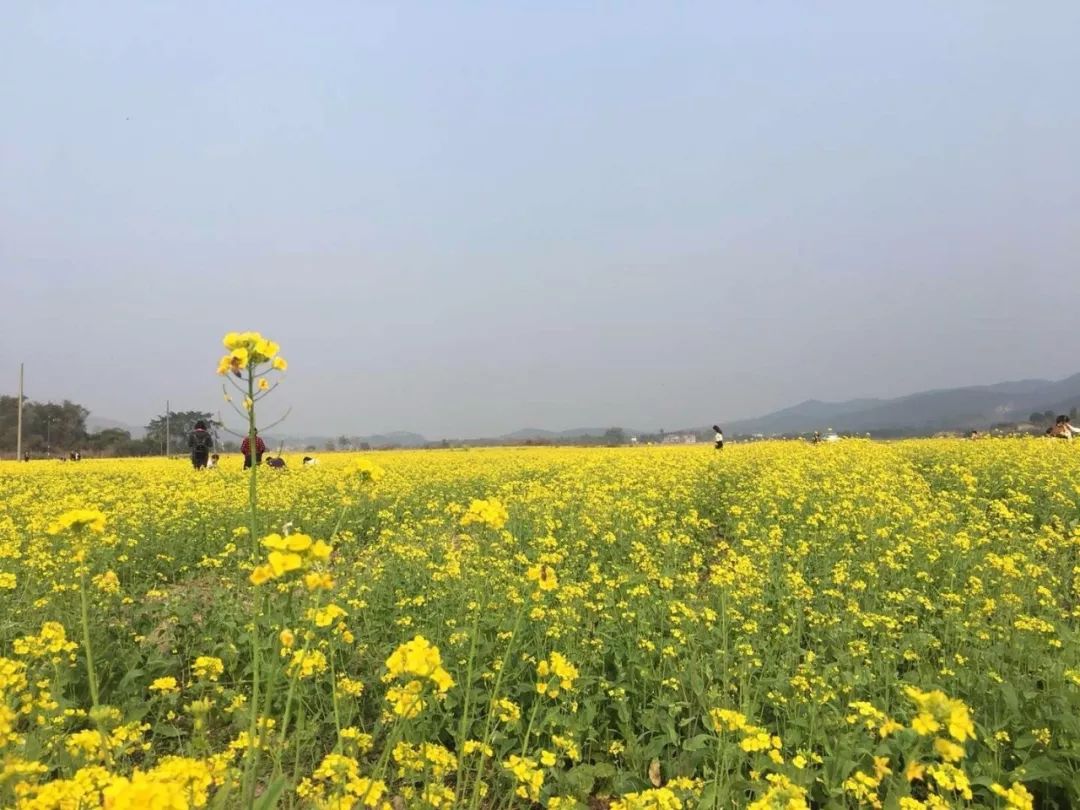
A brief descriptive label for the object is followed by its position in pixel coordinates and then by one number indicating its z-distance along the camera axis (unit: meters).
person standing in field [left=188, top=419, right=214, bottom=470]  16.08
